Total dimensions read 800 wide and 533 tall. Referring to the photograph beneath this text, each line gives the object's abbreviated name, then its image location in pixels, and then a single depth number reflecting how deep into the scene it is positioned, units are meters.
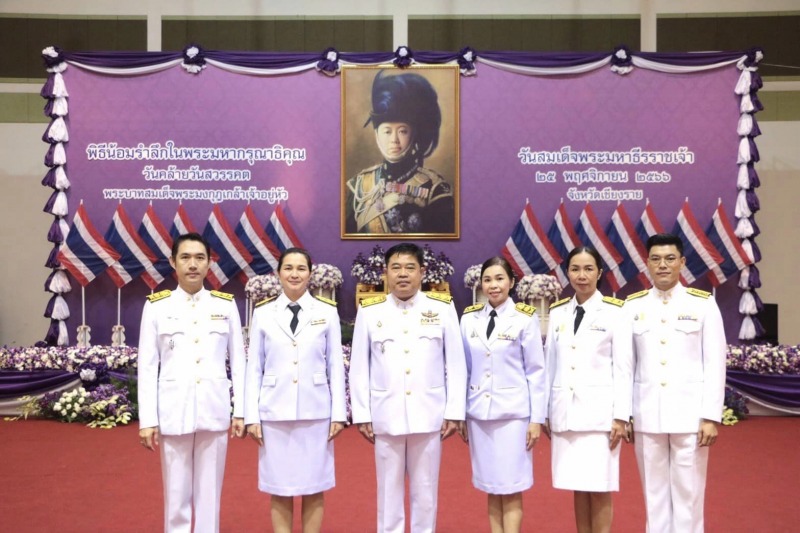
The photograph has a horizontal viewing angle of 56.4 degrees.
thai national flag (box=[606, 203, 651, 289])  8.96
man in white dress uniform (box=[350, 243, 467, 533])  3.23
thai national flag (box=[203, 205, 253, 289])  8.98
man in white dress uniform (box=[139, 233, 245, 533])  3.22
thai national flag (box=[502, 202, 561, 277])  8.95
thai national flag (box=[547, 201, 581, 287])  9.01
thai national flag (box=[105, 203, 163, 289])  8.94
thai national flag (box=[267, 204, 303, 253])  9.09
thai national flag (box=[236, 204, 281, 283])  9.04
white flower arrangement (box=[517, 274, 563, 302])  8.35
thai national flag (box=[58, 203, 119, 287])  8.86
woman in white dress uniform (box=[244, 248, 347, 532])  3.28
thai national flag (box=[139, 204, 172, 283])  8.96
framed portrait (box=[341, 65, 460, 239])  9.13
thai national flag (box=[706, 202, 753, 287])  8.81
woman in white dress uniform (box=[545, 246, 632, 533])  3.22
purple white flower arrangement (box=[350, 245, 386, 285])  8.75
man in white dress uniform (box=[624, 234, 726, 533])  3.19
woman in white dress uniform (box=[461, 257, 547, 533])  3.27
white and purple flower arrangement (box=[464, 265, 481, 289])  8.71
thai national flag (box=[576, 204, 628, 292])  8.95
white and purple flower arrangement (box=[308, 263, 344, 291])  8.71
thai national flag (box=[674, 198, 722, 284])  8.82
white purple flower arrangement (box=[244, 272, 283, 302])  8.39
